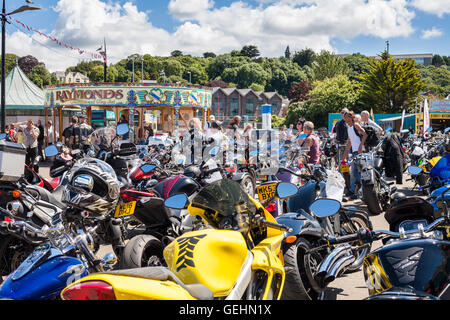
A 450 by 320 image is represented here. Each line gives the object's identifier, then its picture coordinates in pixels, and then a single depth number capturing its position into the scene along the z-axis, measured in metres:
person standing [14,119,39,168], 12.99
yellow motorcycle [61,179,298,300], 1.83
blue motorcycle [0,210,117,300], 2.60
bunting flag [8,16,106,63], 24.65
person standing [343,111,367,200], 9.38
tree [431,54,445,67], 162.73
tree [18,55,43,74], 87.00
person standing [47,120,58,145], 20.73
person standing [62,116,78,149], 11.77
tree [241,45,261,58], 143.12
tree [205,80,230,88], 104.00
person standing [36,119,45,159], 16.50
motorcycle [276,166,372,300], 3.51
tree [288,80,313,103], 72.12
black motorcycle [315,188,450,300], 2.34
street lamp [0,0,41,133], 16.89
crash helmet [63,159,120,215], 3.62
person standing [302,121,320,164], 8.88
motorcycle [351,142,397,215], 8.15
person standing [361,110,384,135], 9.92
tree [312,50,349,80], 92.56
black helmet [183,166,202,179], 7.52
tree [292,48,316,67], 142.62
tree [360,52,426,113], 47.84
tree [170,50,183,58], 137.52
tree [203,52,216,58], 152.85
